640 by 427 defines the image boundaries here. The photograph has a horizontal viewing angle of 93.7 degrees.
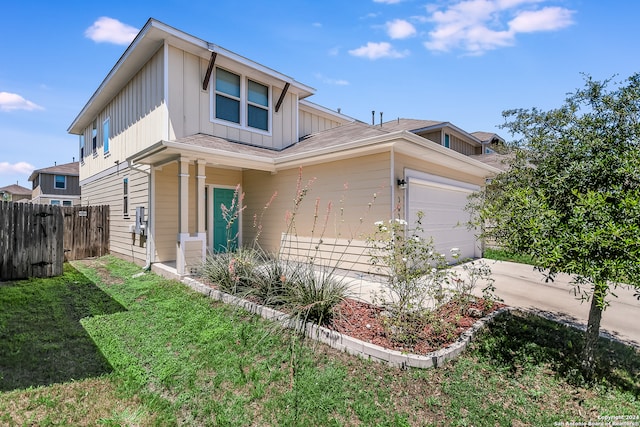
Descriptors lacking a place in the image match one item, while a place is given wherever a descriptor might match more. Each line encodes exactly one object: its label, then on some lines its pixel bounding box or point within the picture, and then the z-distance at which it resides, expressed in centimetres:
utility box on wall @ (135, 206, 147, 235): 829
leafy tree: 258
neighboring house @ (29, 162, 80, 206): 2747
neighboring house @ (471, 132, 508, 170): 1564
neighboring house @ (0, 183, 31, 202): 3809
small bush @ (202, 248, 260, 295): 533
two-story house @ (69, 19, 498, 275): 689
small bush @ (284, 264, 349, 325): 399
